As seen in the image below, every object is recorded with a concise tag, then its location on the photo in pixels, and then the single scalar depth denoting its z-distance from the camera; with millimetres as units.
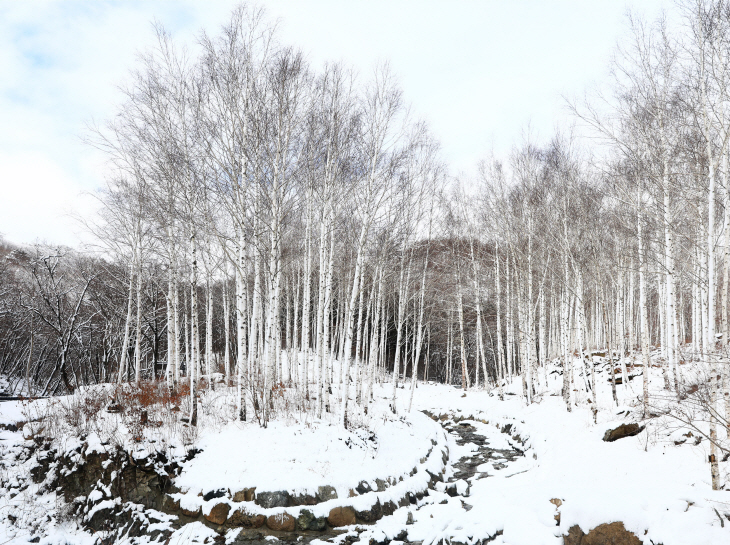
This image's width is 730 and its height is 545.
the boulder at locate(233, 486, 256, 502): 6652
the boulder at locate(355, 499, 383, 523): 6785
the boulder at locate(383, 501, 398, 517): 7043
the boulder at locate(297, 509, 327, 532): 6457
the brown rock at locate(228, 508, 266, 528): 6367
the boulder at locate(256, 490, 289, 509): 6609
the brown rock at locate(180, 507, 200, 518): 6566
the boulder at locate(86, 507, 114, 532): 6812
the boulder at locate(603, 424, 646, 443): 8406
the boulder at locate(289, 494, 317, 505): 6699
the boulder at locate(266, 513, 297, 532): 6395
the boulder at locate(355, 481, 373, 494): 7195
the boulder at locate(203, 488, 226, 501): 6715
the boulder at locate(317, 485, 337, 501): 6887
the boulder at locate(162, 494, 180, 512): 6793
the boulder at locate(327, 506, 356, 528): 6616
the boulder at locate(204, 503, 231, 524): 6426
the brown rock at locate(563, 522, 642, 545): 4406
